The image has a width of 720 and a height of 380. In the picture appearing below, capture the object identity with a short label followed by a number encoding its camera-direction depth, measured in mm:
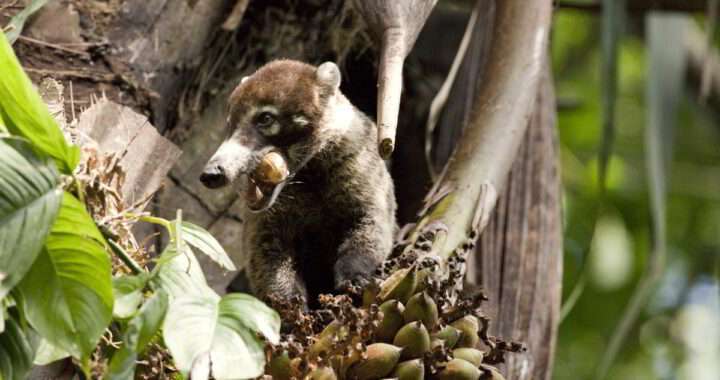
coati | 7082
